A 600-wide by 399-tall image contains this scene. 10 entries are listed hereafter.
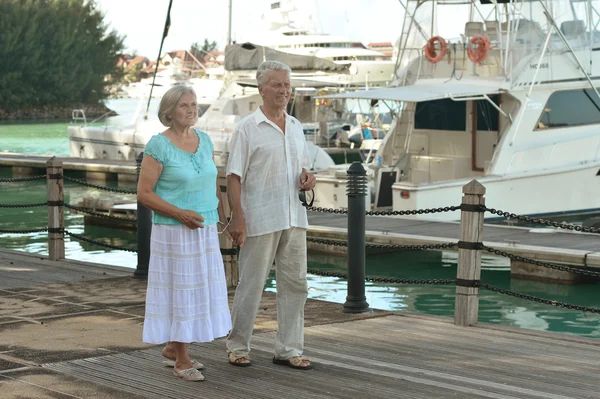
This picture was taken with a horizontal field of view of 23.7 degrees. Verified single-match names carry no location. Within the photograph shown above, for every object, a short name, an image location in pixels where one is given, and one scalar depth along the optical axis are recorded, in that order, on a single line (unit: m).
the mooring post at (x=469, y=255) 10.90
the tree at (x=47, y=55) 123.82
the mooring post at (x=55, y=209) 15.26
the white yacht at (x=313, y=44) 79.56
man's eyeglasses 8.85
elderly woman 8.29
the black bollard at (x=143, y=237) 13.86
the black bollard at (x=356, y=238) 11.61
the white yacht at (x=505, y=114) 26.67
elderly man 8.63
